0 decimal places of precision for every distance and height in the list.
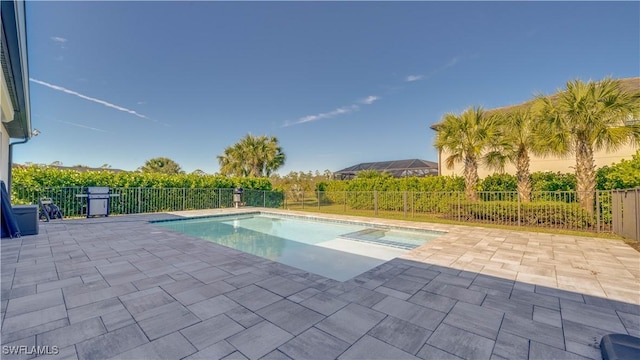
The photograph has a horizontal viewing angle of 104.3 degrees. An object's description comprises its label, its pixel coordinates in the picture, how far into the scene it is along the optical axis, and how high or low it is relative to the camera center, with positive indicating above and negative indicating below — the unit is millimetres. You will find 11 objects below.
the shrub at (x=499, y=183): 11148 +91
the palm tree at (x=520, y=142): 8406 +1509
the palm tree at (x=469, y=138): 9109 +1775
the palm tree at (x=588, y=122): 6691 +1779
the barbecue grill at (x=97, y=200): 8930 -519
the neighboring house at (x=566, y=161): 10695 +1102
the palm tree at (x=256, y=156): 18031 +2170
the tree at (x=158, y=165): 23422 +1962
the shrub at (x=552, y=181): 10023 +153
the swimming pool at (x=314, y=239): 5004 -1535
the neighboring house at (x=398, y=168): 20041 +1512
